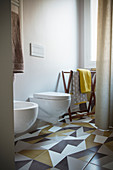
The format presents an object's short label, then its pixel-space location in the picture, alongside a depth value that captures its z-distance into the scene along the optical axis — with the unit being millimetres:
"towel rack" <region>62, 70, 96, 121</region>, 2650
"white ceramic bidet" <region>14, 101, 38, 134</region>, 1215
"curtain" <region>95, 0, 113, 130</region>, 1764
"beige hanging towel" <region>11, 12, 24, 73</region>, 1477
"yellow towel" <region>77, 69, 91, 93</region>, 2391
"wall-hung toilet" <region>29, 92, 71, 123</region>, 1691
